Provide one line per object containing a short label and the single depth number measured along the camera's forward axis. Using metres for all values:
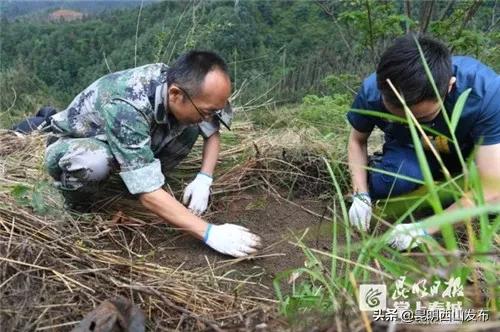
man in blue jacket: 1.76
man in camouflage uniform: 1.96
